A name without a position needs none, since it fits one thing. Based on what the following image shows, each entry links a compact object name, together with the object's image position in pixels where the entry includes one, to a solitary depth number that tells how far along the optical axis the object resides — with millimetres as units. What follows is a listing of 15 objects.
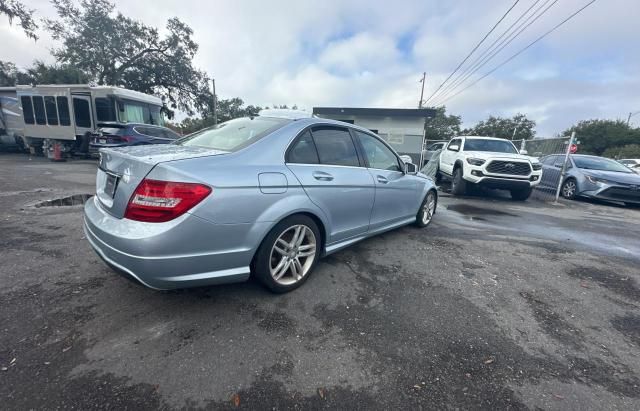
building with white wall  15328
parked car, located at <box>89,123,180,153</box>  9961
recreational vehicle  11906
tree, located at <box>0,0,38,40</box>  17727
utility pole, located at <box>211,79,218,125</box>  25130
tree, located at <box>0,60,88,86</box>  23203
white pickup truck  7773
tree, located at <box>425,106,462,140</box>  52494
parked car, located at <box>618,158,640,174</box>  17952
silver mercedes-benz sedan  1879
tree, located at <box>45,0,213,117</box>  20734
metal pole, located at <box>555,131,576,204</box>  8660
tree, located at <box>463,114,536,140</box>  52312
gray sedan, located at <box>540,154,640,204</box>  8445
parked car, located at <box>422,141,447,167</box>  16906
